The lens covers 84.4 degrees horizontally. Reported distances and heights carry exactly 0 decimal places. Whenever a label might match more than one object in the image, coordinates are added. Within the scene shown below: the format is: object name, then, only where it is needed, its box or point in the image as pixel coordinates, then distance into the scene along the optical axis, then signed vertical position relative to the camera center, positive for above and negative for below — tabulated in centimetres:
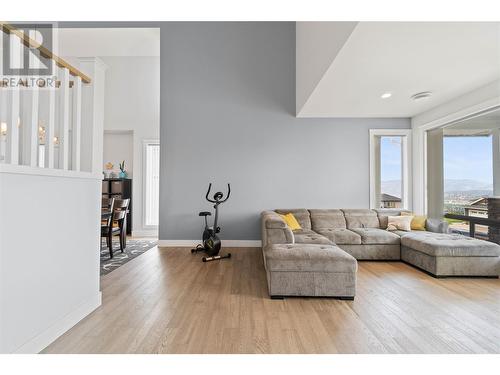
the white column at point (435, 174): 501 +32
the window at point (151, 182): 693 +20
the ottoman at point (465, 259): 346 -85
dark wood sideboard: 686 +2
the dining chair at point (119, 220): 437 -53
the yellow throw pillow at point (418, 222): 475 -54
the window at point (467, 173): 432 +30
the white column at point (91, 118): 253 +66
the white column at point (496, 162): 416 +45
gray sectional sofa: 276 -73
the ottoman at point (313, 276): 274 -85
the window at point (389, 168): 543 +46
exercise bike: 439 -85
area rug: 394 -109
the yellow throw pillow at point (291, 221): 468 -52
